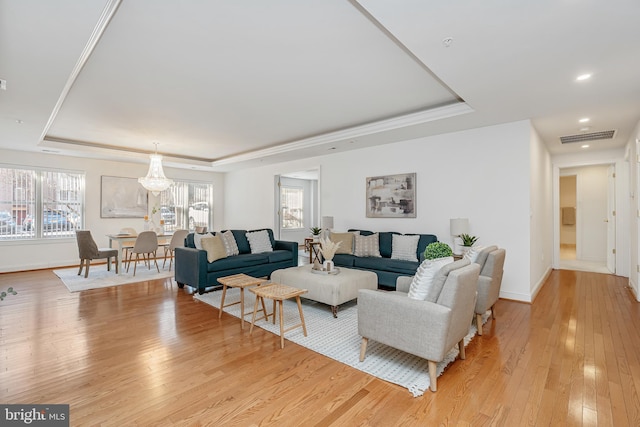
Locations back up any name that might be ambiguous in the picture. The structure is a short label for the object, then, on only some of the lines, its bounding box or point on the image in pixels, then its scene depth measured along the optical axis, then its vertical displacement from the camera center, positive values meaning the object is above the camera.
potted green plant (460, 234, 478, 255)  4.36 -0.36
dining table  5.82 -0.51
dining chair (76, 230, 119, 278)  5.56 -0.61
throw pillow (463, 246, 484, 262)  3.03 -0.39
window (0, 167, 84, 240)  6.22 +0.22
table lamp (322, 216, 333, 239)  6.25 -0.16
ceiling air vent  4.76 +1.30
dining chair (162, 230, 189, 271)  6.34 -0.52
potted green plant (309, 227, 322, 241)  6.78 -0.38
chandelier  5.62 +0.66
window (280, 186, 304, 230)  10.15 +0.26
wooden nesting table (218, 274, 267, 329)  3.29 -0.75
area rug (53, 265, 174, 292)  5.04 -1.17
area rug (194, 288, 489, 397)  2.30 -1.19
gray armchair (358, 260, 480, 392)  2.08 -0.74
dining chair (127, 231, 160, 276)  5.82 -0.56
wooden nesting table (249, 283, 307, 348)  2.84 -0.76
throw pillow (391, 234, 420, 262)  4.79 -0.51
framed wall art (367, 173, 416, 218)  5.34 +0.35
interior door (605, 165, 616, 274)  5.99 -0.11
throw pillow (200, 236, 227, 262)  4.63 -0.51
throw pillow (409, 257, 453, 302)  2.22 -0.50
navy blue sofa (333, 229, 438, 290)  4.55 -0.75
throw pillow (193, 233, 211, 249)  4.77 -0.39
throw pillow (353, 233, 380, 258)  5.18 -0.53
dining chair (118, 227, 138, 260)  6.12 -0.53
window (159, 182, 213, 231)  8.51 +0.25
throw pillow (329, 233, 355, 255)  5.38 -0.46
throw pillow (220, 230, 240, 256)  5.07 -0.49
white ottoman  3.51 -0.83
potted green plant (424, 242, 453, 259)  2.66 -0.31
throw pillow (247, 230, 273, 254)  5.49 -0.49
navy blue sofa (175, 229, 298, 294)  4.47 -0.78
